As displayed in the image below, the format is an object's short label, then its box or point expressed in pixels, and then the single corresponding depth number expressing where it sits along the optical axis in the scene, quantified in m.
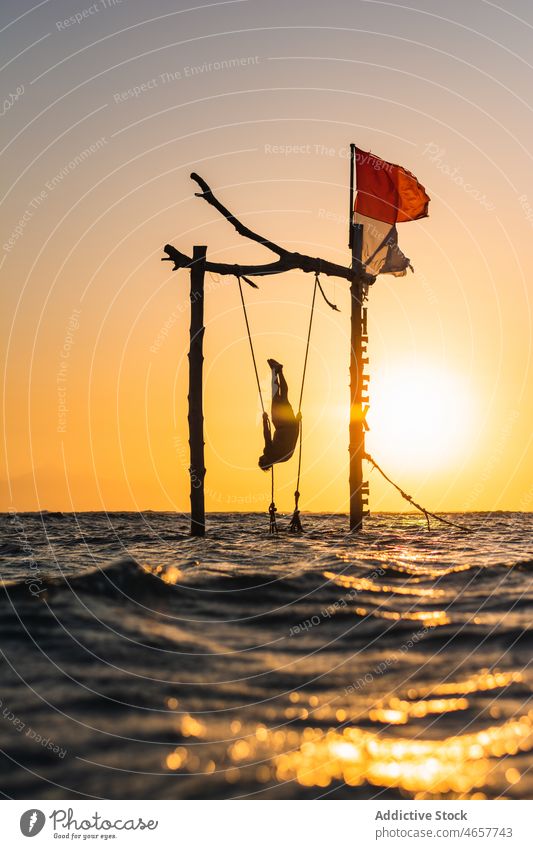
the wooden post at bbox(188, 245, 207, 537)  19.02
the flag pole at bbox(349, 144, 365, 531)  21.36
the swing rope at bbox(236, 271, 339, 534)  19.78
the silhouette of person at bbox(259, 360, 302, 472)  18.50
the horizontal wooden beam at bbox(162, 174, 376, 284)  18.66
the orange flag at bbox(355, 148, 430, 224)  22.14
